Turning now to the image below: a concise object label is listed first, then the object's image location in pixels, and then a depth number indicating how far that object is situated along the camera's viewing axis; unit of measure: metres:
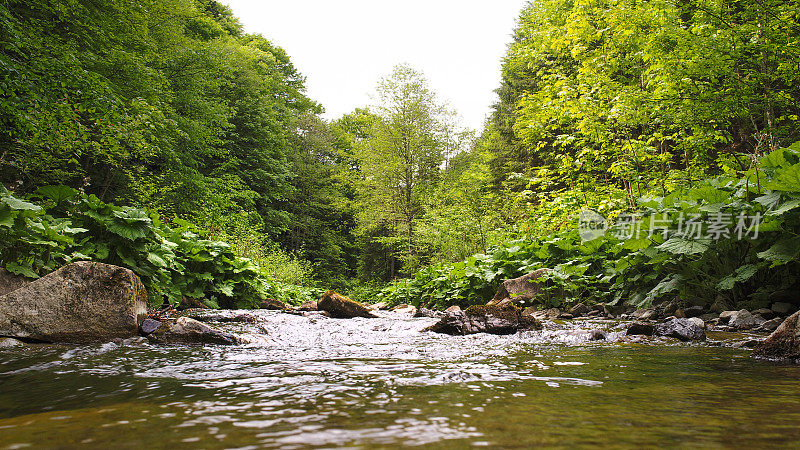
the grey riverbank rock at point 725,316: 4.15
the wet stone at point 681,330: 3.30
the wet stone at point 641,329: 3.66
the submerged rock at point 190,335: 3.47
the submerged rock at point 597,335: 3.58
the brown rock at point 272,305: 9.08
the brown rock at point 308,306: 9.47
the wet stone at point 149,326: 3.75
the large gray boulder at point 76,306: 3.32
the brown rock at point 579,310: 5.94
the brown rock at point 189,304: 7.13
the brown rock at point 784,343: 2.31
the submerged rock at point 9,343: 3.06
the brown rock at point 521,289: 7.00
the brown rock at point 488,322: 4.23
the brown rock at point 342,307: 7.40
